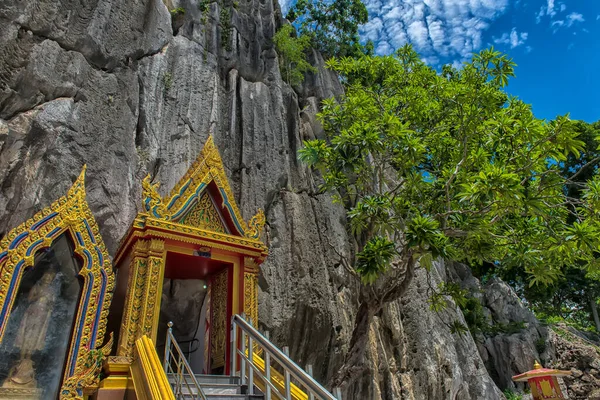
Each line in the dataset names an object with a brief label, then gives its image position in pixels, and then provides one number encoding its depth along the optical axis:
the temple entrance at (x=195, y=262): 5.48
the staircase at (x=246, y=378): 3.53
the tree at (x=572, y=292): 23.83
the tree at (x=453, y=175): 6.93
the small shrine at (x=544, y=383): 10.95
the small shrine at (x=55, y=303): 4.70
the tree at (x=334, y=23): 20.16
